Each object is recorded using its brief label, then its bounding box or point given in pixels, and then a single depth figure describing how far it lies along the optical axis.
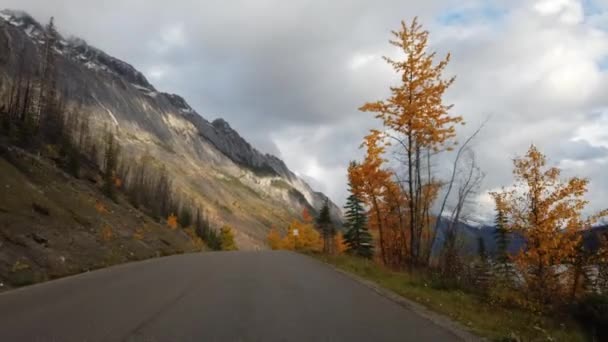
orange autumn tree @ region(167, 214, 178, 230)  79.89
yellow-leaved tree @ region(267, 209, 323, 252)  72.43
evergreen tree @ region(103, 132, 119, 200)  43.75
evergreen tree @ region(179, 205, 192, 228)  93.38
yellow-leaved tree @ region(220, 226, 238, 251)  103.62
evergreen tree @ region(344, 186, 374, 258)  48.69
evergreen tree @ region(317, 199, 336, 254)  61.31
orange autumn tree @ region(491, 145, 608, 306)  16.86
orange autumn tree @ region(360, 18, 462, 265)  16.75
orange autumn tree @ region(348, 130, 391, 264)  23.70
